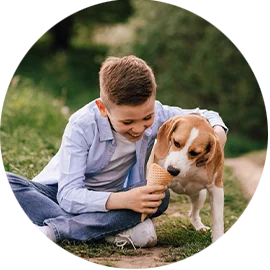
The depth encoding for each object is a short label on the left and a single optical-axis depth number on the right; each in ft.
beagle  7.72
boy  7.74
